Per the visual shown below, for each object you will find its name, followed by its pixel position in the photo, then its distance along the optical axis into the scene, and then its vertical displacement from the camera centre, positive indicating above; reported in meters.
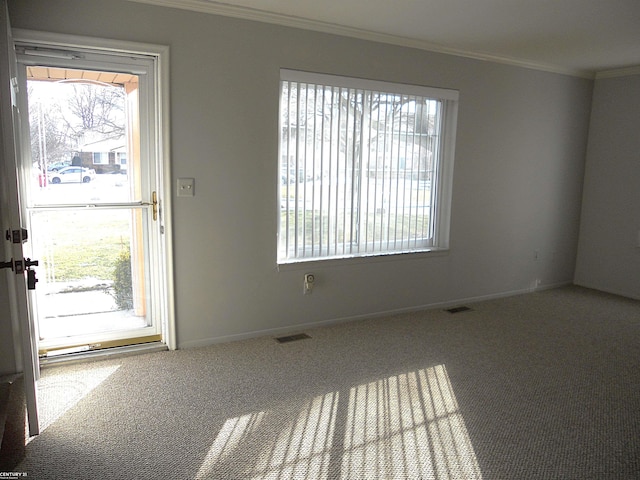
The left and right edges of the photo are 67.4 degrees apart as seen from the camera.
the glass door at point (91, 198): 3.05 -0.20
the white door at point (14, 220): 2.11 -0.24
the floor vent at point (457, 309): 4.59 -1.28
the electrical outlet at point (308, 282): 3.93 -0.89
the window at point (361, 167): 3.79 +0.06
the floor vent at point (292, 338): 3.75 -1.30
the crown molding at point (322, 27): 3.20 +1.11
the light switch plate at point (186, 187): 3.35 -0.12
